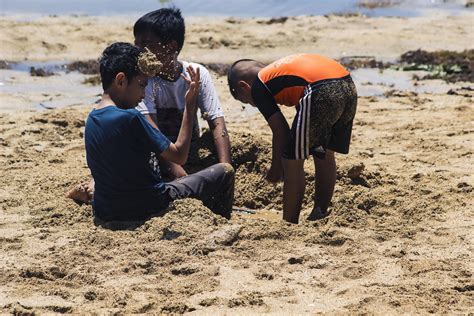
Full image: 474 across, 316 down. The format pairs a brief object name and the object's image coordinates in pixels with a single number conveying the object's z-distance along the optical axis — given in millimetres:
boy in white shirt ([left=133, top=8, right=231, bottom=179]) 10461
